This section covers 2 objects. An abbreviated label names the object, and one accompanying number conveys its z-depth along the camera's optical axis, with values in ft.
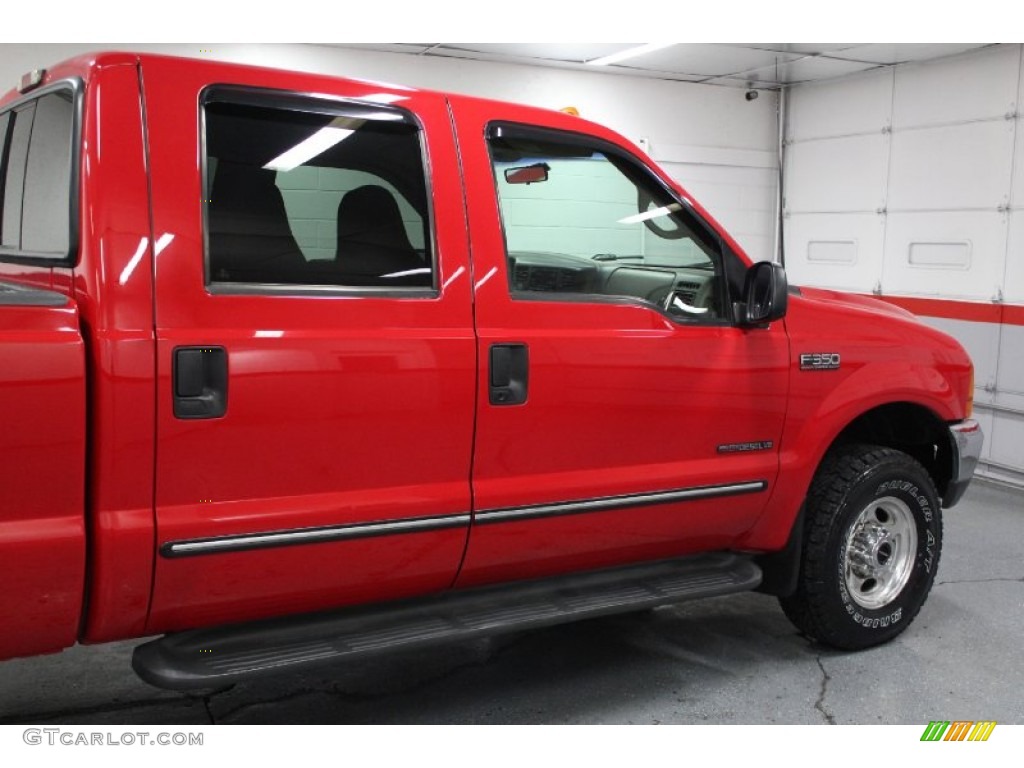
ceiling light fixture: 26.56
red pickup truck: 8.82
